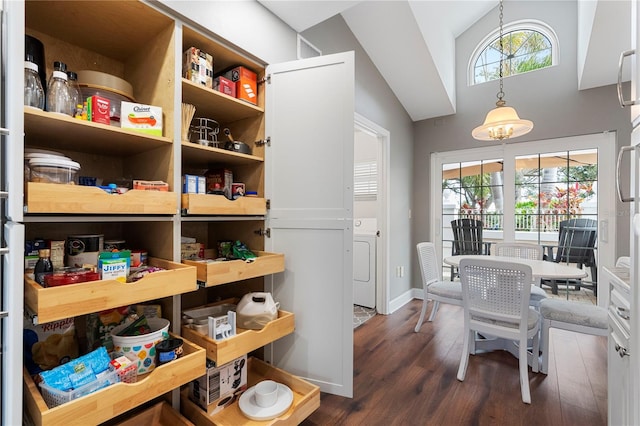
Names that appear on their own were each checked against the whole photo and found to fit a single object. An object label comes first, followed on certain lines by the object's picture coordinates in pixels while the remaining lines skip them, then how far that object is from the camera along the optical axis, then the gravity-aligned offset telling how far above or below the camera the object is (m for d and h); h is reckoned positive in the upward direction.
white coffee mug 1.45 -0.92
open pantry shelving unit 0.99 +0.05
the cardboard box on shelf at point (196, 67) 1.50 +0.75
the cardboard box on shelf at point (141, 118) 1.28 +0.41
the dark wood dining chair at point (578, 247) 3.11 -0.37
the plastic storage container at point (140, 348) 1.18 -0.55
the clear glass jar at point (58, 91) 1.11 +0.46
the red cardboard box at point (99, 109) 1.20 +0.42
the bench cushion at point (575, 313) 1.90 -0.68
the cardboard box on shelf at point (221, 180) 1.75 +0.19
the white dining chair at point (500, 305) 1.84 -0.61
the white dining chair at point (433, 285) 2.63 -0.69
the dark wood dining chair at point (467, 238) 3.76 -0.33
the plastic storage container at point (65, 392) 0.94 -0.60
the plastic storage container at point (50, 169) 1.05 +0.15
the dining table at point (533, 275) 2.09 -0.45
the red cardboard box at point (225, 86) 1.67 +0.72
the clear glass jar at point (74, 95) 1.17 +0.47
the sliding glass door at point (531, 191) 3.05 +0.26
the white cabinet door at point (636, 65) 0.84 +0.44
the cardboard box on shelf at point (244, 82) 1.74 +0.78
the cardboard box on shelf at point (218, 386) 1.41 -0.87
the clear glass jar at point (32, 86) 1.03 +0.44
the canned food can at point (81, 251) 1.22 -0.17
